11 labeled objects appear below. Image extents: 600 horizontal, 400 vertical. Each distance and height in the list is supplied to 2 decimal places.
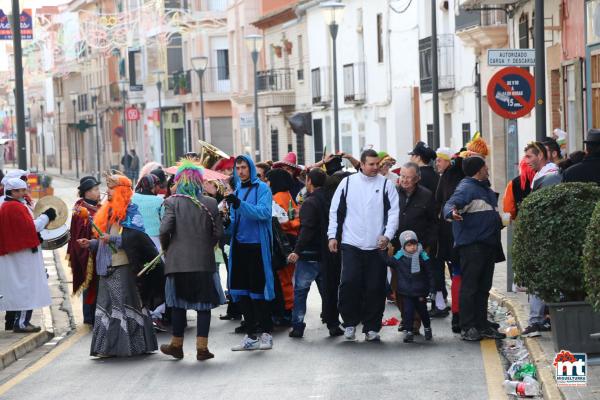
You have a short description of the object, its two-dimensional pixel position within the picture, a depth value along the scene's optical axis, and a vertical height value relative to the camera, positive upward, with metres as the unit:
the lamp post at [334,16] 32.44 +2.27
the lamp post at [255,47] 44.94 +2.23
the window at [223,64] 69.06 +2.62
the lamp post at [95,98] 80.06 +1.45
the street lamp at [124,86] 73.19 +2.09
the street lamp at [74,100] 100.21 +1.59
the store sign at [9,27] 27.21 +2.15
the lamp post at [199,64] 49.69 +1.92
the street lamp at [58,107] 103.56 +1.17
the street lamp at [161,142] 63.62 -1.21
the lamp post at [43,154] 108.90 -2.43
